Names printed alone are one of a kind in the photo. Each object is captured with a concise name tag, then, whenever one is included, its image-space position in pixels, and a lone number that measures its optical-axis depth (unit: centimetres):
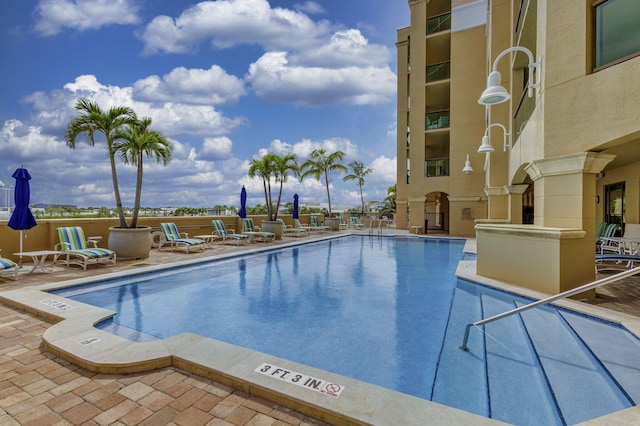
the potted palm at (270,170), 1697
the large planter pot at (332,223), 2234
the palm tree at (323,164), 2411
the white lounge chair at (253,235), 1477
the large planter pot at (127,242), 932
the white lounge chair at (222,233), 1353
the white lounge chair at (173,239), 1110
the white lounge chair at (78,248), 808
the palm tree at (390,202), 3434
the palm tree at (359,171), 3244
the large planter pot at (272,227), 1594
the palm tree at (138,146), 982
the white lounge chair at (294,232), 1810
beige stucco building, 513
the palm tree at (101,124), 935
